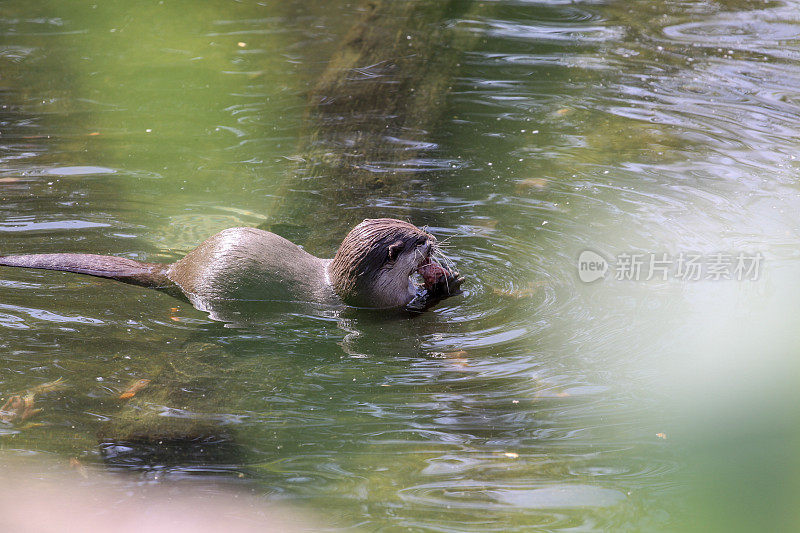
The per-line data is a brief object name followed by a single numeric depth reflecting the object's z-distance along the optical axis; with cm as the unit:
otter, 840
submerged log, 1054
